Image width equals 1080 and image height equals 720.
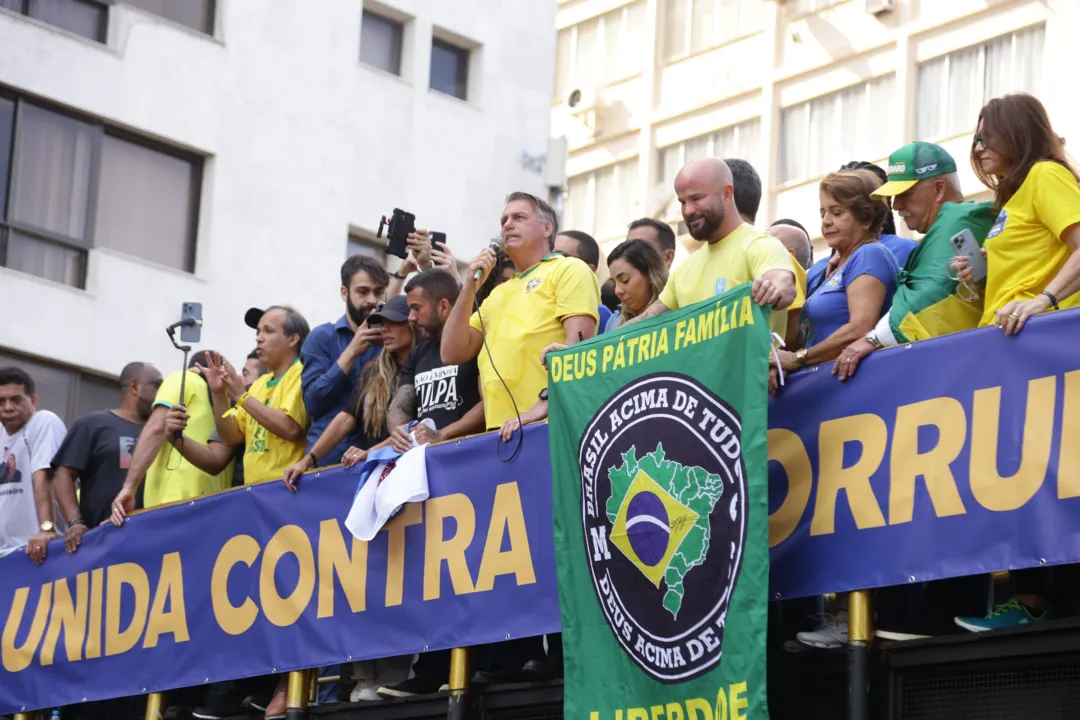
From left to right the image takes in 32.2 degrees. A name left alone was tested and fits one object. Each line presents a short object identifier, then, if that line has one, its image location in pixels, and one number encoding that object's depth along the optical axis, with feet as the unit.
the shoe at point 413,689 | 27.55
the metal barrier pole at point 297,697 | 28.78
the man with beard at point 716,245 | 24.27
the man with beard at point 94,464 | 35.50
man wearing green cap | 22.47
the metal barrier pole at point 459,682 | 25.95
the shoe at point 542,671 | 25.79
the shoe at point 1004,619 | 20.43
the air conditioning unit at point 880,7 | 96.89
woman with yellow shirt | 21.20
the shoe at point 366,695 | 27.91
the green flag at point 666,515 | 21.86
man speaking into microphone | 27.68
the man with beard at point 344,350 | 31.24
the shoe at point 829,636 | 22.26
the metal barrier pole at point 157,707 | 31.81
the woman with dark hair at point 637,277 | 27.61
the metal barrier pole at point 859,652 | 21.15
